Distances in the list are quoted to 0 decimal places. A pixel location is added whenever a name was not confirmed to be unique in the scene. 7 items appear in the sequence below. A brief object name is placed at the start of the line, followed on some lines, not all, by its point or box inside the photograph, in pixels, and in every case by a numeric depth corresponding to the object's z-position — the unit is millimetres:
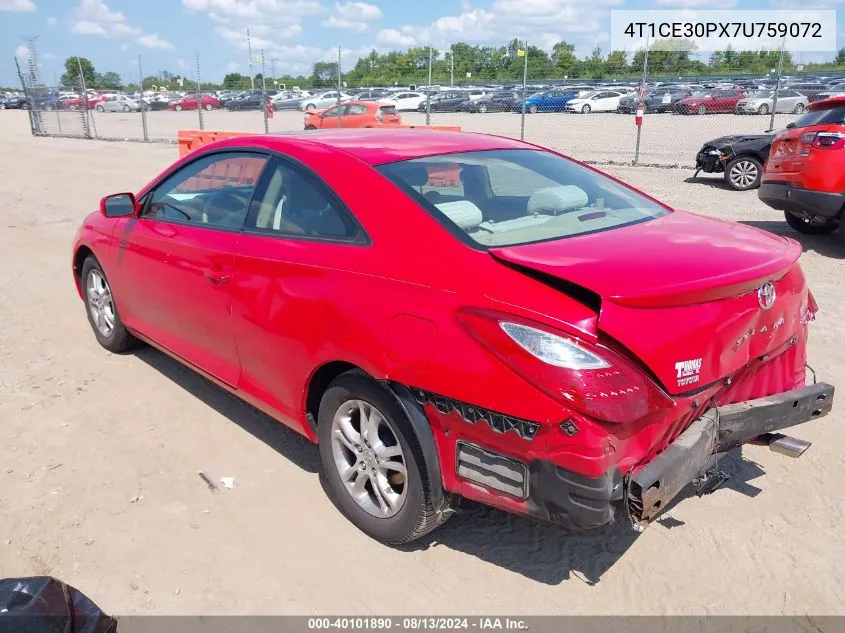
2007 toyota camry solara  2268
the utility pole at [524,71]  16578
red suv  7465
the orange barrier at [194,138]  14743
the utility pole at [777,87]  15195
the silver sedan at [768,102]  30156
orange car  21719
